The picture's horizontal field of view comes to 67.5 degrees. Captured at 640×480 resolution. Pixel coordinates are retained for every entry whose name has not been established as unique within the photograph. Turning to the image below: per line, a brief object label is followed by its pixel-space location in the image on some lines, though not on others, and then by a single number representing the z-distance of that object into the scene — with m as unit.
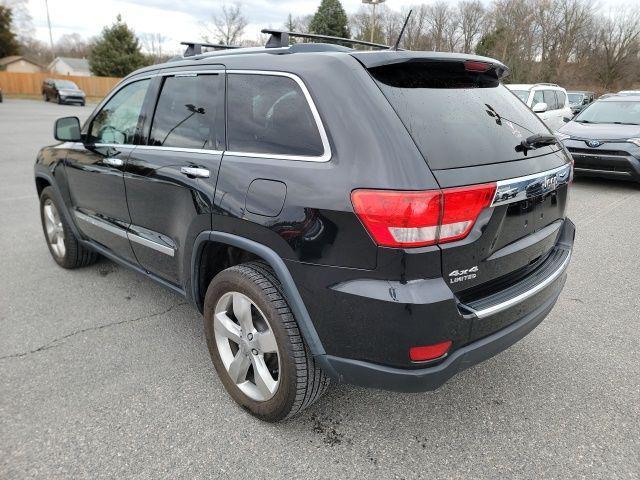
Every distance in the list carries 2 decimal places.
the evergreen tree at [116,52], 44.25
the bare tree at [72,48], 92.24
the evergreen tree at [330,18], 38.59
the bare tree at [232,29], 51.94
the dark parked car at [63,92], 31.52
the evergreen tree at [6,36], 49.78
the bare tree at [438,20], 50.35
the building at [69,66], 77.06
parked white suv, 11.39
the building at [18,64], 53.65
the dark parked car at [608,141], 7.80
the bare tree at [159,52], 70.12
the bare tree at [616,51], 46.88
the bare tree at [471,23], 51.03
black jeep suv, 1.88
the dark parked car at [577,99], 23.54
